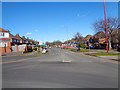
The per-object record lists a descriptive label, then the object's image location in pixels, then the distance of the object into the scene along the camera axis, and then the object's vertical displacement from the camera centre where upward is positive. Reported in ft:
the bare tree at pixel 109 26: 101.21 +21.04
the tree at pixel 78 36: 186.03 +18.63
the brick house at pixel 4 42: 89.26 +3.49
